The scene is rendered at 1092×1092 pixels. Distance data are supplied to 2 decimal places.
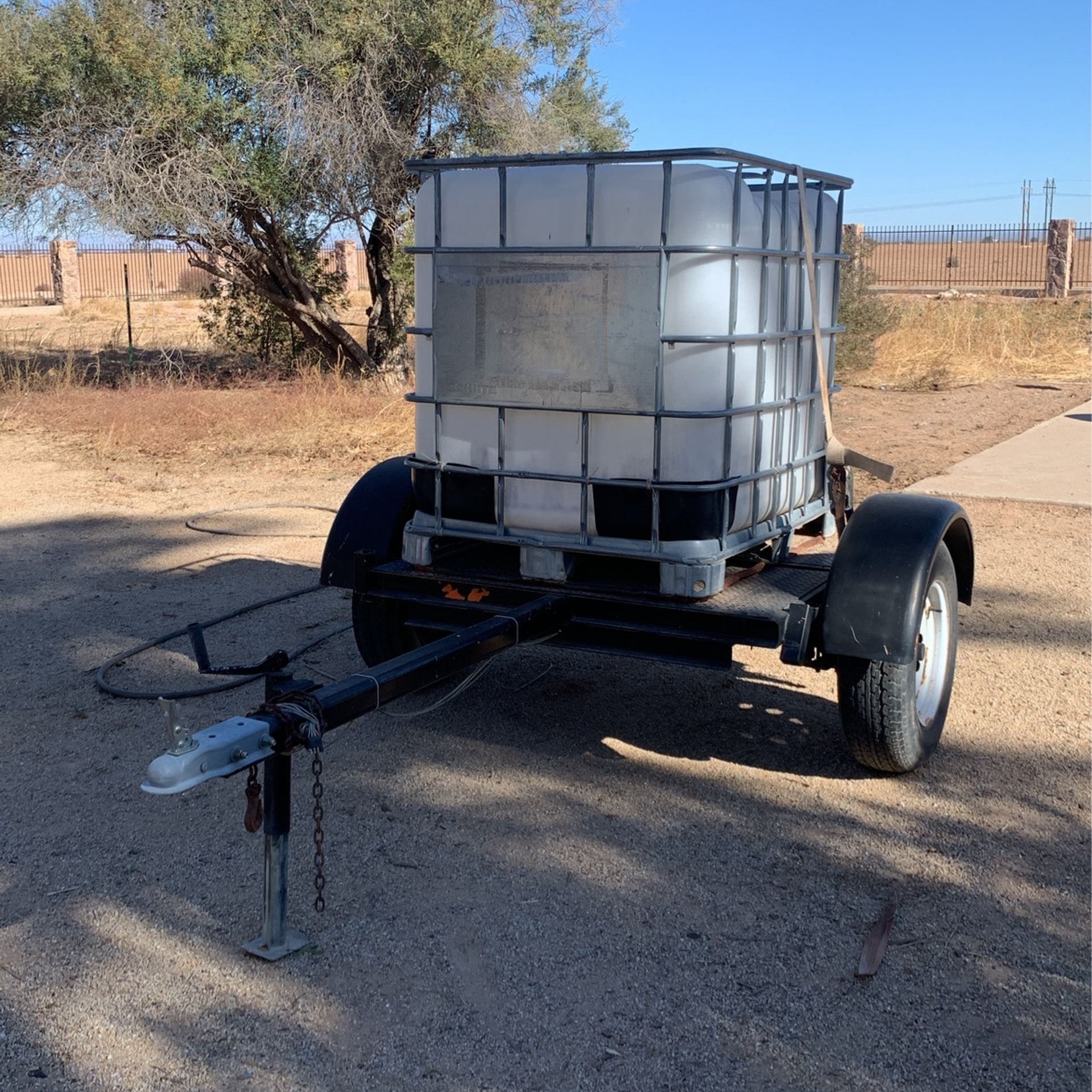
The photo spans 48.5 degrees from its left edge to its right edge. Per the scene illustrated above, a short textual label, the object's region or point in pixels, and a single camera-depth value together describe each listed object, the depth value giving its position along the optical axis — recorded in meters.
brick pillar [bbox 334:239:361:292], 29.86
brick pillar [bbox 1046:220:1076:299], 40.06
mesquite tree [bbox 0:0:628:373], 13.93
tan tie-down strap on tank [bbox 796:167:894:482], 4.63
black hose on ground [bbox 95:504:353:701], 5.30
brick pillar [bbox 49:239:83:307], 40.09
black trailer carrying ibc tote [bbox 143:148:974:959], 4.05
